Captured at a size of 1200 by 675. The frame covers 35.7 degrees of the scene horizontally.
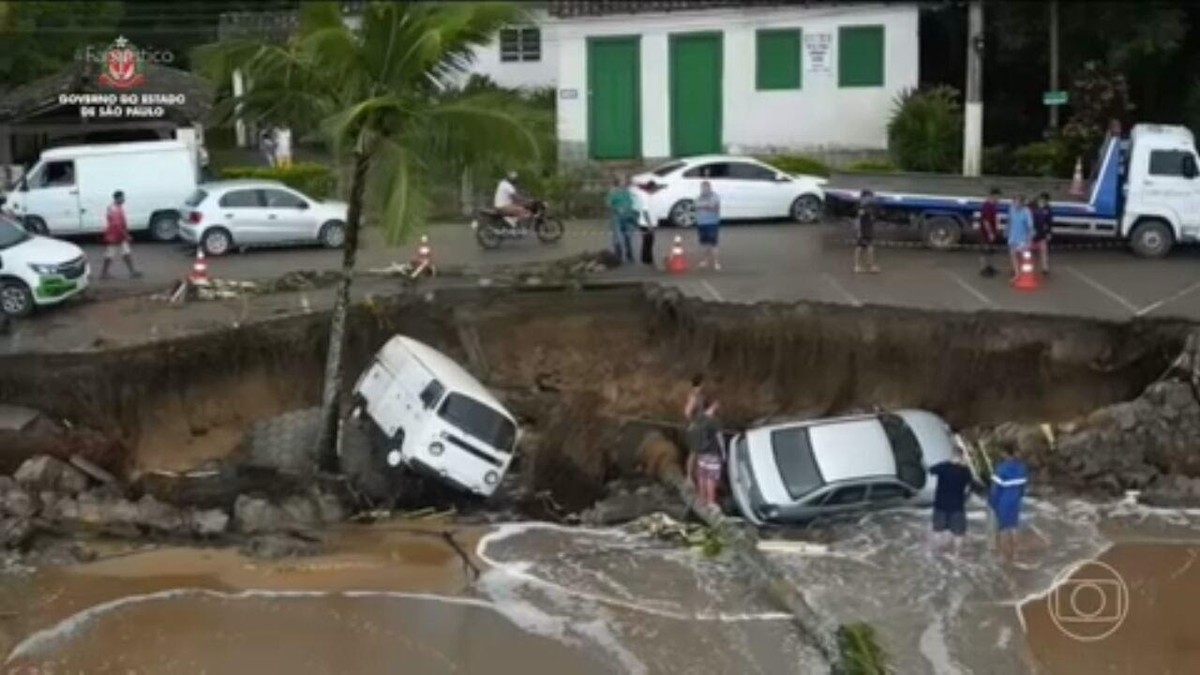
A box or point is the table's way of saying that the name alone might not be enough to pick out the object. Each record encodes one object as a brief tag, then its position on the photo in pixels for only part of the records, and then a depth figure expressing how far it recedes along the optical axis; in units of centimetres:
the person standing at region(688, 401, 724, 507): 2508
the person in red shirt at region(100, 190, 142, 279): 3091
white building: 3872
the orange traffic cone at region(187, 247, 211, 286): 2986
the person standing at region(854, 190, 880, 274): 3052
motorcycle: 3278
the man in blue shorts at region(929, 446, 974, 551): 2317
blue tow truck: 3141
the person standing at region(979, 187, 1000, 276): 3100
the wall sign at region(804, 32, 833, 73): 3872
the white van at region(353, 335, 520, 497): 2467
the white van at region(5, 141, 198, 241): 3394
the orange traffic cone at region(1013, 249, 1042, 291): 2958
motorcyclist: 3291
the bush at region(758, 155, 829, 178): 3716
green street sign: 3609
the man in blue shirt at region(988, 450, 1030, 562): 2305
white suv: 2841
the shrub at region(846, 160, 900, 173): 3636
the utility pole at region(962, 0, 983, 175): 3631
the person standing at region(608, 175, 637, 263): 3098
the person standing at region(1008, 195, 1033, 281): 2956
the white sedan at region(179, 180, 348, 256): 3294
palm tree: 2325
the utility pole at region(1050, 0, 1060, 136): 3684
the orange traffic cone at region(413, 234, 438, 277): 3065
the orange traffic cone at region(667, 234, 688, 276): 3102
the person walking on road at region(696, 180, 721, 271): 3095
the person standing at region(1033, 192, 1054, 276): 2998
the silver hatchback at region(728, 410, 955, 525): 2386
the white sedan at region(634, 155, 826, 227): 3466
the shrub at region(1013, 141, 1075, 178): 3619
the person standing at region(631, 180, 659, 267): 3130
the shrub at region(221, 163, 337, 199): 3691
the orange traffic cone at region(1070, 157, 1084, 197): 3241
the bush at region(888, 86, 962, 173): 3722
